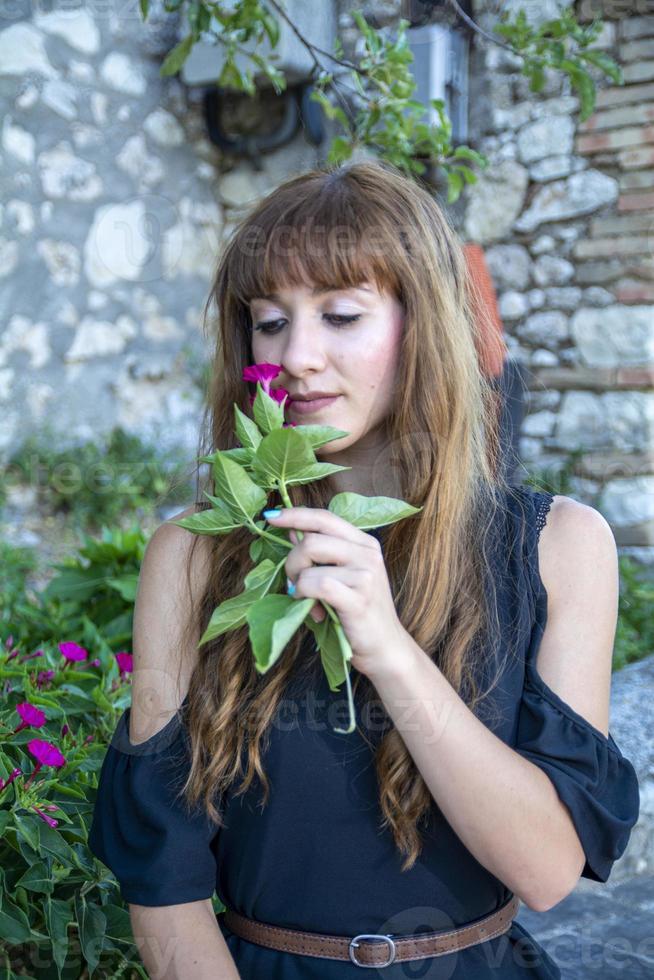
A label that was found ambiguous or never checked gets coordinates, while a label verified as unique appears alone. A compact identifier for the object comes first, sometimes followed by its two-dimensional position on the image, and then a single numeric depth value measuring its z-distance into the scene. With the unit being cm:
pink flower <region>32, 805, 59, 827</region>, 134
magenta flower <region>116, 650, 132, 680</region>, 188
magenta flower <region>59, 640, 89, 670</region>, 181
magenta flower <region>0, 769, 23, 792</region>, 139
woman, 126
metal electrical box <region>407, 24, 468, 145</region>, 436
